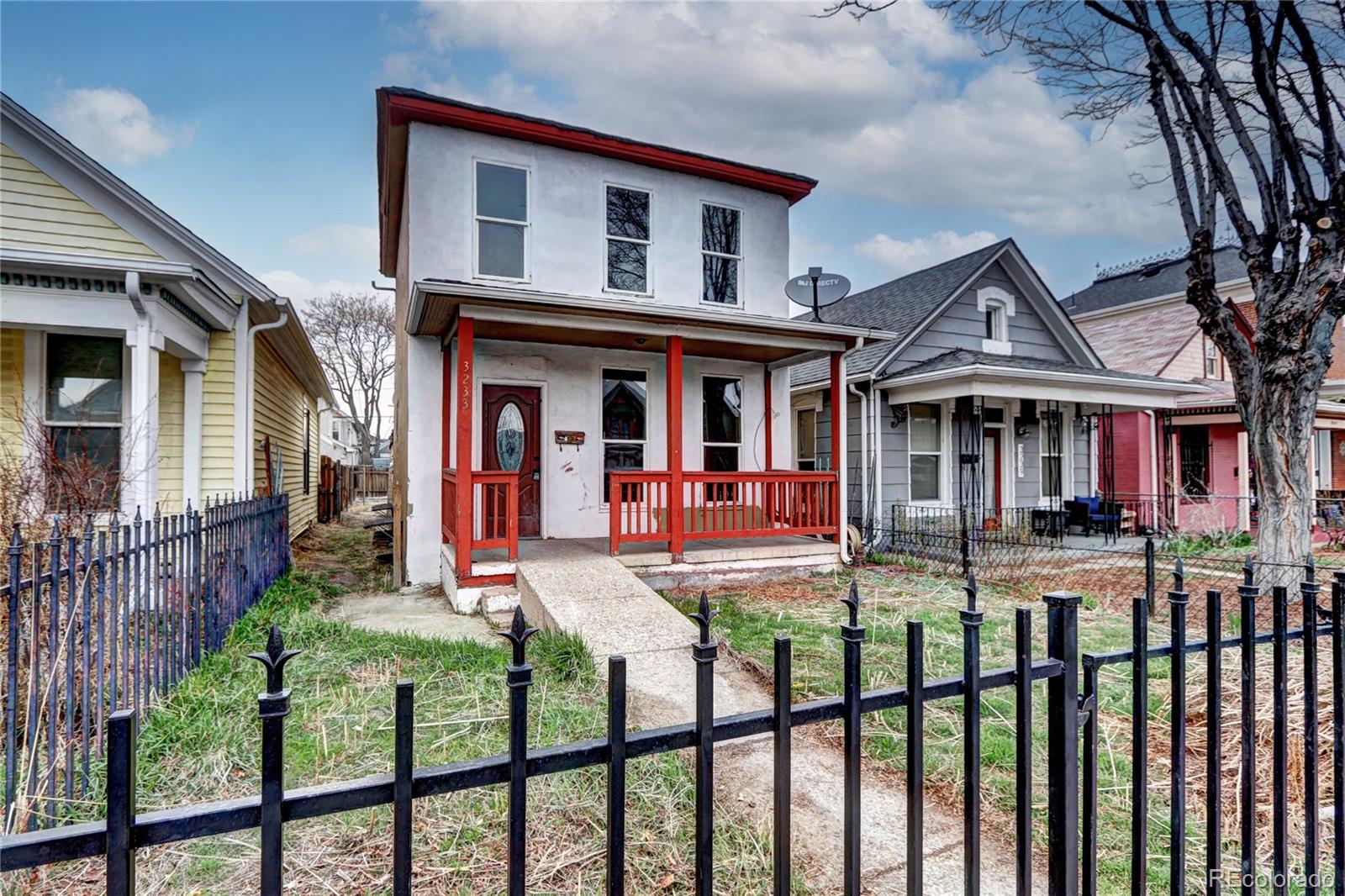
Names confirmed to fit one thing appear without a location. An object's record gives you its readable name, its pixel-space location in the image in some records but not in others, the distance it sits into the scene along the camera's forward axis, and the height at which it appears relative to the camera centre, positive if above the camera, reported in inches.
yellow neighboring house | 248.4 +54.4
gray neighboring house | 442.9 +42.0
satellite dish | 400.2 +107.8
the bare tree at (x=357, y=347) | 1270.9 +235.8
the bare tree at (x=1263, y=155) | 257.1 +130.7
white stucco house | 299.9 +63.2
